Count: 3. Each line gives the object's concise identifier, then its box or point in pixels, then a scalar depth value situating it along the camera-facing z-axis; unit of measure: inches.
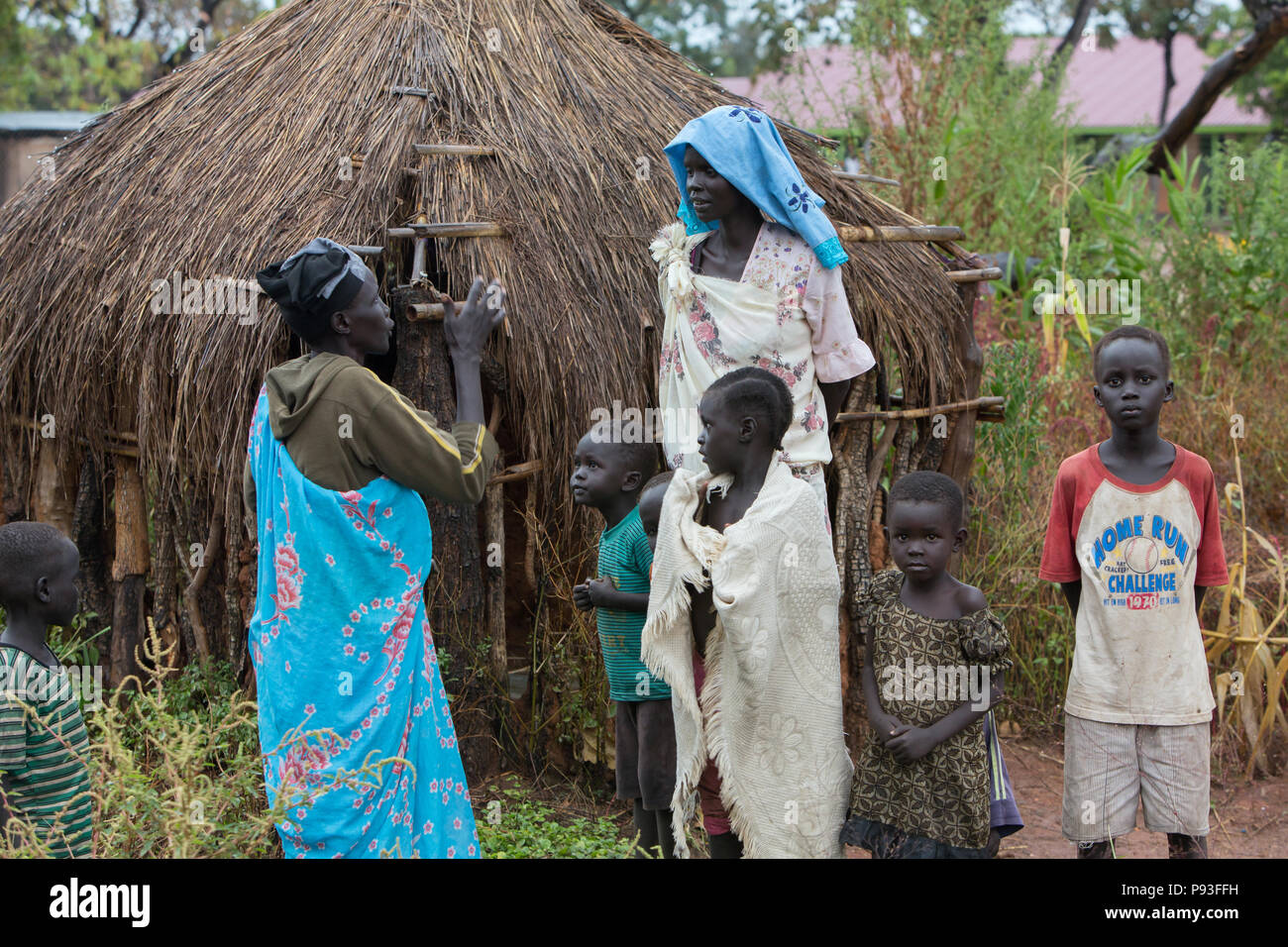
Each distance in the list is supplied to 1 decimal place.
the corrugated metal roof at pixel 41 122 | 510.0
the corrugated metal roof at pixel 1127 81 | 1000.9
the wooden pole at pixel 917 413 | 186.5
